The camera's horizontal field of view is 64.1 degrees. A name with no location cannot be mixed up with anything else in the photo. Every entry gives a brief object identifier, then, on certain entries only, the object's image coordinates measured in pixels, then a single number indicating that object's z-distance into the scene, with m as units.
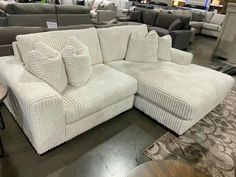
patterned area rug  1.77
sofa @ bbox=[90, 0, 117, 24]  5.27
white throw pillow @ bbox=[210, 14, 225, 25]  7.66
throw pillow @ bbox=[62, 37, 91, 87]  1.82
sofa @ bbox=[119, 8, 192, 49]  4.91
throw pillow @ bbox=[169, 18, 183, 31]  4.97
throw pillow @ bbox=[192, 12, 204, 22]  7.86
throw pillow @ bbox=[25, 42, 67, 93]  1.62
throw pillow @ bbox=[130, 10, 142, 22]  6.24
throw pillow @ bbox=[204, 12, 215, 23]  7.93
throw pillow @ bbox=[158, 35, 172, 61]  2.80
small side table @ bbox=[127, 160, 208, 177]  1.09
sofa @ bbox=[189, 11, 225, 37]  7.48
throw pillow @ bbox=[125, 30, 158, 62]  2.65
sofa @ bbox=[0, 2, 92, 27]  3.24
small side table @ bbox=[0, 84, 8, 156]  1.44
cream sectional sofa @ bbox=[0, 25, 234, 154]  1.51
